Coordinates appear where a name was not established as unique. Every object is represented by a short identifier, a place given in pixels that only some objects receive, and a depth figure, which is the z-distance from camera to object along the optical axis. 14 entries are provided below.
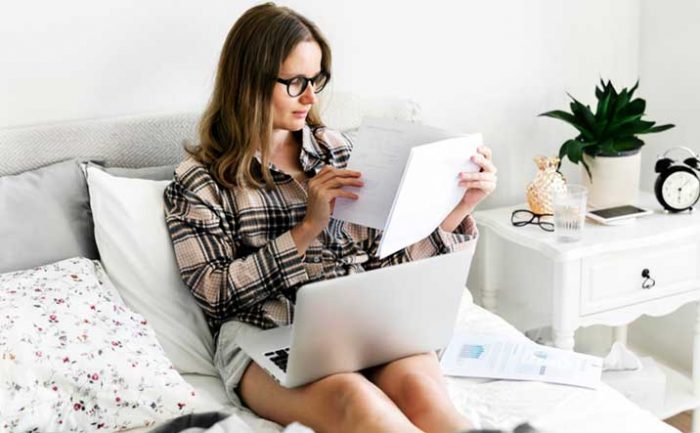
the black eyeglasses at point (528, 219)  2.20
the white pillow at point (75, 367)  1.35
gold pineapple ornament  2.22
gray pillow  1.65
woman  1.66
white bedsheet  1.45
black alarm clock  2.23
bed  1.41
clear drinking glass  2.03
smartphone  2.18
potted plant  2.25
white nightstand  2.08
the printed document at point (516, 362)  1.63
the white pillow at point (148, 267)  1.71
